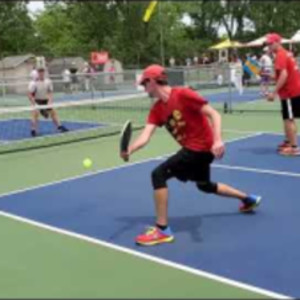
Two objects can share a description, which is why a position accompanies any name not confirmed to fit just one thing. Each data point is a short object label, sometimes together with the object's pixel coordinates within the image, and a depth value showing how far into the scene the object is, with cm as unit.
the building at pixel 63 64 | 3803
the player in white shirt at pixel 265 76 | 2123
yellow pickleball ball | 906
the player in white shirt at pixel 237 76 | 2111
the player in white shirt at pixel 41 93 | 1479
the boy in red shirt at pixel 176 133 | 586
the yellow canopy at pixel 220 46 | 3346
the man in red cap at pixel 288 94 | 1038
